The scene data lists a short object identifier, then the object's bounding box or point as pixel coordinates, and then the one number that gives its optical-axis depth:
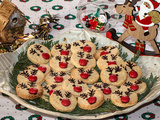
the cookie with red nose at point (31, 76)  1.34
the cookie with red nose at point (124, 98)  1.19
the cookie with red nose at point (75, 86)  1.29
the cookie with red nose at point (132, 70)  1.38
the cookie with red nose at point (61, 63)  1.43
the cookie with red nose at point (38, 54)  1.48
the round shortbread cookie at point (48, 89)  1.27
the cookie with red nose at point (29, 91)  1.23
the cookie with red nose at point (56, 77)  1.35
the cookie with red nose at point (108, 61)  1.45
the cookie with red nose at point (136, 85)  1.28
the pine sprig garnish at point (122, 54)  1.53
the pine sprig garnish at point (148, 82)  1.28
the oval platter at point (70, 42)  1.14
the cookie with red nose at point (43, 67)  1.42
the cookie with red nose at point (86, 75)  1.36
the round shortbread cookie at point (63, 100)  1.18
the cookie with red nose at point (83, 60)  1.43
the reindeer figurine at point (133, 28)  1.56
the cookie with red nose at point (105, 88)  1.27
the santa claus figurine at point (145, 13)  1.48
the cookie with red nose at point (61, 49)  1.54
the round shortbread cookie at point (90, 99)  1.19
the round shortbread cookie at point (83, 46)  1.53
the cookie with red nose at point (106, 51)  1.52
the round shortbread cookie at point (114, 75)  1.34
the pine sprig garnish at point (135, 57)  1.48
